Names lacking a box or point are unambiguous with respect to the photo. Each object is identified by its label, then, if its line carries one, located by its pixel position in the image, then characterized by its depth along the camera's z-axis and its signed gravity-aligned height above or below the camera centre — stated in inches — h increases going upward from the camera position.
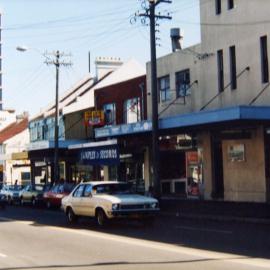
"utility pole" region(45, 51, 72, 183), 1560.0 +250.4
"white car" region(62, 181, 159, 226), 748.6 -17.3
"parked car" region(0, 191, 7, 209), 1318.4 -22.7
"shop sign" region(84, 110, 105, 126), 1630.2 +185.0
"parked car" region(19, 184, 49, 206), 1424.7 -7.6
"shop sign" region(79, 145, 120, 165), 1400.1 +77.9
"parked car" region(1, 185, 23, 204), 1569.6 -2.5
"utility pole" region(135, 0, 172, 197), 1109.0 +168.6
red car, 1258.6 -6.1
